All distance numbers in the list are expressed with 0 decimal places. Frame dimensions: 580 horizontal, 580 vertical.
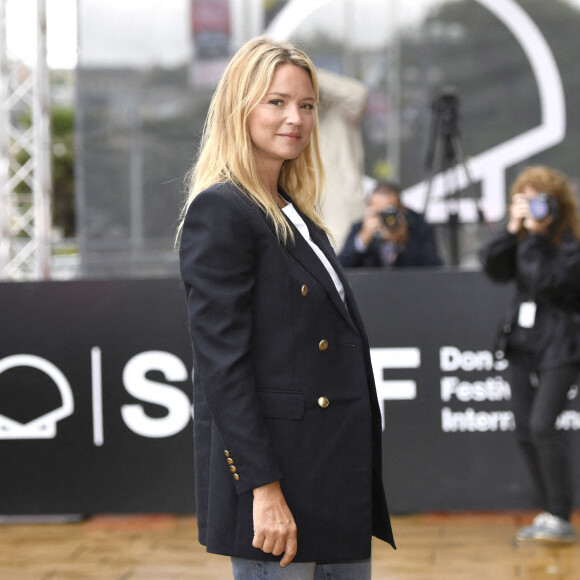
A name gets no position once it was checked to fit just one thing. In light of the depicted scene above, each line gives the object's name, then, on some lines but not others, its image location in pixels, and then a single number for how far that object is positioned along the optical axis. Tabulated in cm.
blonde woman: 365
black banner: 969
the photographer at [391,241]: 1105
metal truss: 1462
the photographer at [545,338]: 876
